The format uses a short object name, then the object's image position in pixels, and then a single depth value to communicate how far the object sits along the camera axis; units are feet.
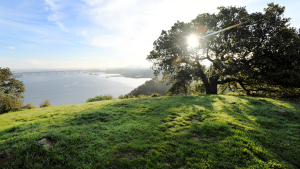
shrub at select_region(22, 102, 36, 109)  46.43
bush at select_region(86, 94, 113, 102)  63.88
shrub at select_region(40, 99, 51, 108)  58.73
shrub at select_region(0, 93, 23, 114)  39.75
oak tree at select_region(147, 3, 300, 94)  41.11
